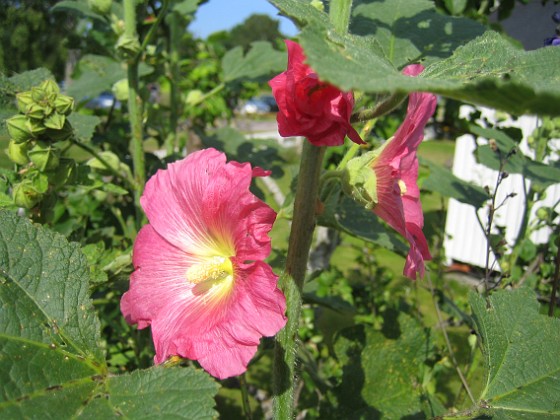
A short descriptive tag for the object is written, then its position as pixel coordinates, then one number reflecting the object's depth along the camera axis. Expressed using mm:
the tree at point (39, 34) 11612
